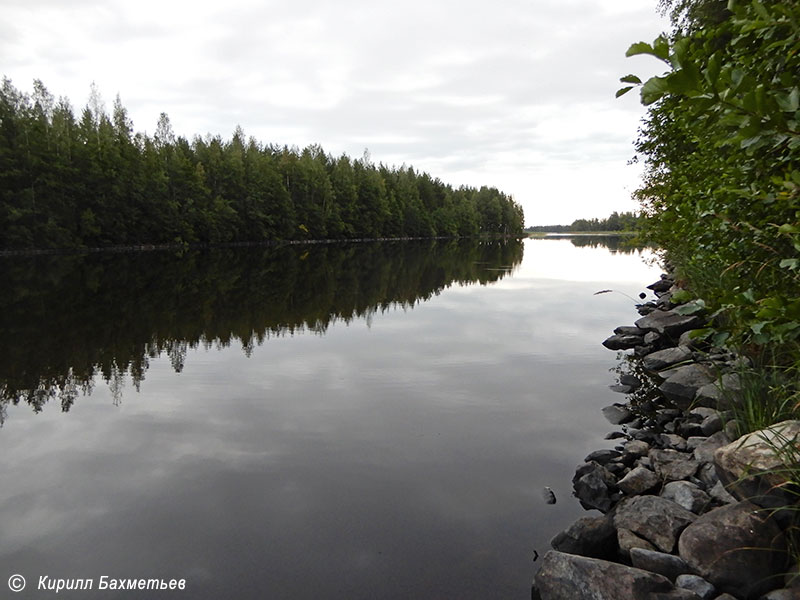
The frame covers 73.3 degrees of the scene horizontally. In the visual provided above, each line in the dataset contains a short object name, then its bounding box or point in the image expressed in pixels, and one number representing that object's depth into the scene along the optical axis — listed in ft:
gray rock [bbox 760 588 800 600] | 14.05
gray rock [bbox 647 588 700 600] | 14.40
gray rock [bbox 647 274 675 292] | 86.98
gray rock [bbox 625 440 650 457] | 24.99
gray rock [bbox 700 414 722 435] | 25.44
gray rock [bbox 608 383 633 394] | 37.60
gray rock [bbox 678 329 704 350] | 39.69
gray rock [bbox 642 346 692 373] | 39.60
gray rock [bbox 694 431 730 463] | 22.39
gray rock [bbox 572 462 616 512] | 21.94
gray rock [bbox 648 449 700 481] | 21.62
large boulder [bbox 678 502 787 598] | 15.19
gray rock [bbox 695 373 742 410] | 26.00
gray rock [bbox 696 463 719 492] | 20.40
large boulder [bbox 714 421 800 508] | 16.42
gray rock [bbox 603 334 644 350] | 50.57
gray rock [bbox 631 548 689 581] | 15.83
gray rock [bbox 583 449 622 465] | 25.12
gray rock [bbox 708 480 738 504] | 18.76
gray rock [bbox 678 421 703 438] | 26.81
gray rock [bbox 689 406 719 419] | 27.91
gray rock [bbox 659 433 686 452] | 25.34
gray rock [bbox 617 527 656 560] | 17.47
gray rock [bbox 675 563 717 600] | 14.85
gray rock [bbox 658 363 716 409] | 33.35
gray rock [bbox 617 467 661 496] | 21.30
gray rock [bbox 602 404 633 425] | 31.94
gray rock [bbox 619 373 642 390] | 38.68
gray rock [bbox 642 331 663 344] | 47.44
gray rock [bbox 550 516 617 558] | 18.07
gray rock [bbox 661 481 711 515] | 18.93
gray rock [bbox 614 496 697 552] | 17.48
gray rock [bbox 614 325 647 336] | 53.47
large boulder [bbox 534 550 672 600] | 14.64
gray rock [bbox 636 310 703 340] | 46.34
